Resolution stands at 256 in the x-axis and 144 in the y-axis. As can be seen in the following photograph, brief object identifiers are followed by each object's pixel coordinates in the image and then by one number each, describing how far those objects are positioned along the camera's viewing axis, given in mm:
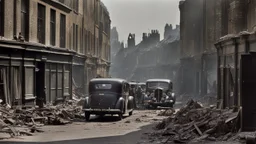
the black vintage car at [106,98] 22625
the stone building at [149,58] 73062
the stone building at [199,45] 41656
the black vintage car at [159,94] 34125
